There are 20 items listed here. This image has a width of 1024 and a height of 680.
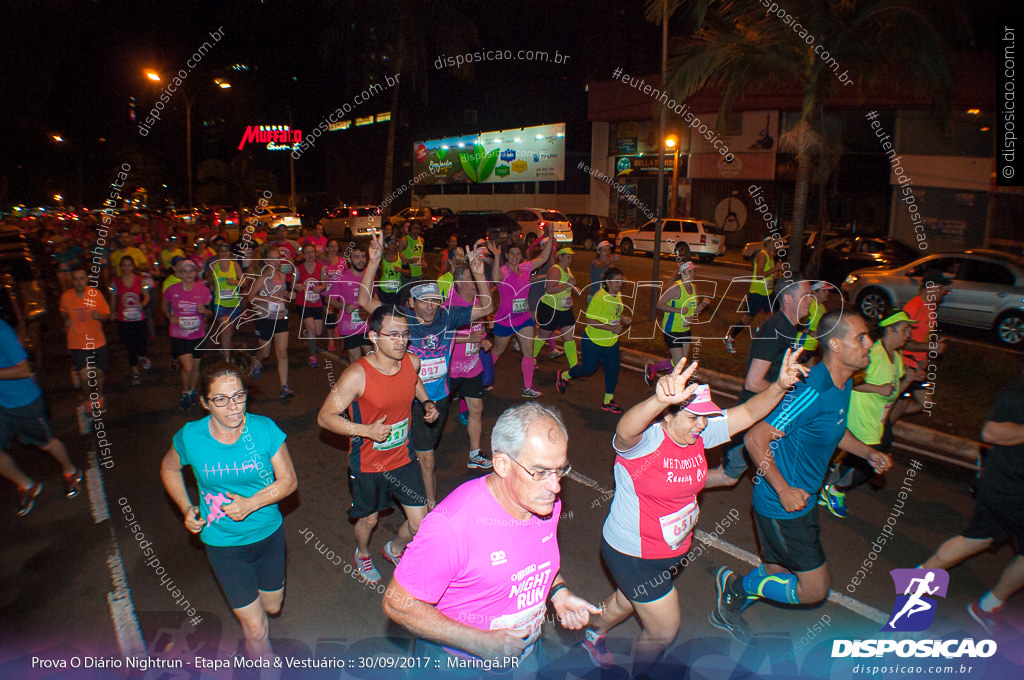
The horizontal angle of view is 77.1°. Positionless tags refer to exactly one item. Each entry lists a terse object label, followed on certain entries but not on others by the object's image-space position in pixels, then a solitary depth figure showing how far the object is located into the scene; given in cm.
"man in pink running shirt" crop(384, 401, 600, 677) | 236
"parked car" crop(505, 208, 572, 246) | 2786
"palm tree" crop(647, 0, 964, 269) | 1179
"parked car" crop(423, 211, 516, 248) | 2766
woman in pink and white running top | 329
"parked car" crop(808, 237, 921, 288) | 1716
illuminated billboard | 3916
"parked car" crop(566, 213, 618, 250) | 2950
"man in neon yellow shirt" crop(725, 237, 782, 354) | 1148
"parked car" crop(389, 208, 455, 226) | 3167
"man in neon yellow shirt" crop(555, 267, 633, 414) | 789
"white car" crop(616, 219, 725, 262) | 2520
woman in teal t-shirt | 338
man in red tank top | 408
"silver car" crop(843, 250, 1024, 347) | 1280
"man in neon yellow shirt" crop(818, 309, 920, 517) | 535
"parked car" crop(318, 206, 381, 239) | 3500
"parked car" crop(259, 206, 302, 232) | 3459
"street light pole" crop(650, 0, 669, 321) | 1277
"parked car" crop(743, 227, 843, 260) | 1841
